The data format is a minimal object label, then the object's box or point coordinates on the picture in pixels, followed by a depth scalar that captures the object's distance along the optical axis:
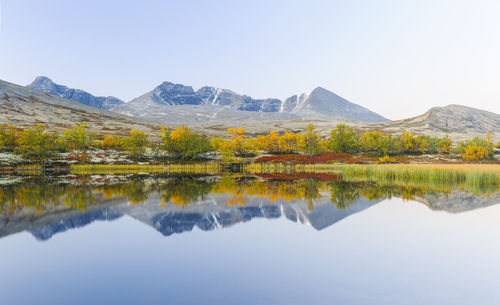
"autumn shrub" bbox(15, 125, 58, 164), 59.09
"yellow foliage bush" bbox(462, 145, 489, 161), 73.62
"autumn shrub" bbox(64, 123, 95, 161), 69.41
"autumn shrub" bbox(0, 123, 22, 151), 63.61
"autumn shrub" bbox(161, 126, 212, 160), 72.69
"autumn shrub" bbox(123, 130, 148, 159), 72.06
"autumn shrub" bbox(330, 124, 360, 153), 83.38
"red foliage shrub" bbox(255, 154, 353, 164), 71.50
